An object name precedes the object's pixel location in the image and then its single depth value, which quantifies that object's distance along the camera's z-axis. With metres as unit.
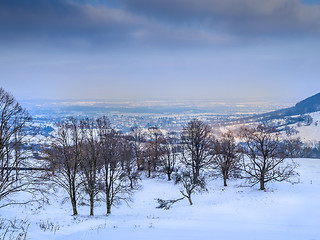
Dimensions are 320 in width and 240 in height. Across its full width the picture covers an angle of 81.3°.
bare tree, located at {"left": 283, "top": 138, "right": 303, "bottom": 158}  57.20
